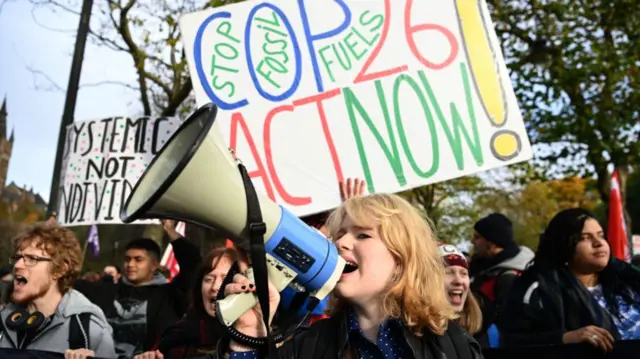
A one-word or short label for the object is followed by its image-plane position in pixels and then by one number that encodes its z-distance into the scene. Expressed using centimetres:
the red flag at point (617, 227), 580
